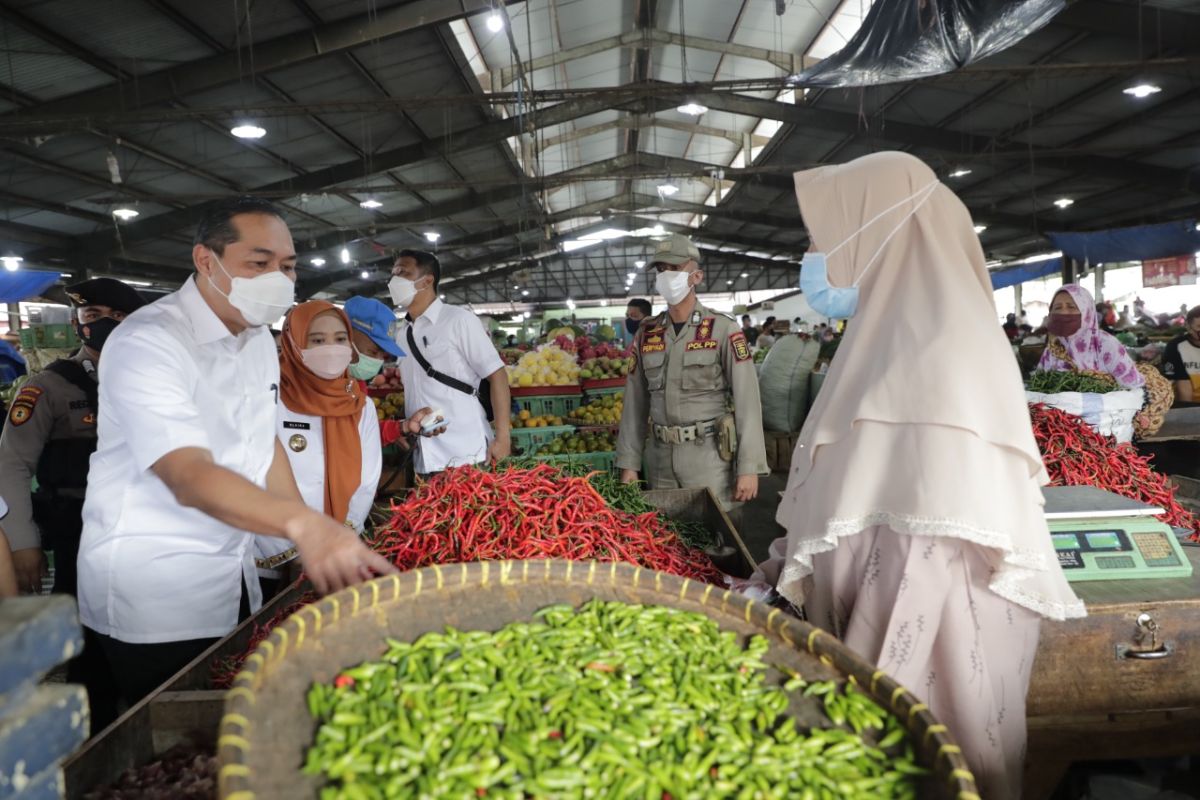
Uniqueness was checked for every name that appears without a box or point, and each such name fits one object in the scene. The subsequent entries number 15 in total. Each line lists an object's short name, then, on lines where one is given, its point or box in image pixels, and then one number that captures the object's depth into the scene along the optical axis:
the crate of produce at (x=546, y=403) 7.07
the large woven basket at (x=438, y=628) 1.15
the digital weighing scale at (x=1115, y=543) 2.18
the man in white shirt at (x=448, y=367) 4.32
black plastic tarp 4.84
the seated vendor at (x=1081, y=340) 4.24
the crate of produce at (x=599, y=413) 6.56
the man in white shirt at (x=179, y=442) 1.86
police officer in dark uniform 2.98
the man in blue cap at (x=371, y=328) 4.04
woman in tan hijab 1.70
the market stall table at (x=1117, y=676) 2.03
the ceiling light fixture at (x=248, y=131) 10.09
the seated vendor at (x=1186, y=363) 6.04
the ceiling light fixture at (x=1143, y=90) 10.07
